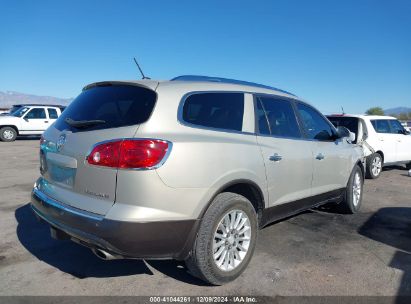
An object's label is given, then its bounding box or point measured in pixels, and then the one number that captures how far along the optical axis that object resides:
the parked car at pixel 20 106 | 18.99
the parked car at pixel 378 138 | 8.98
